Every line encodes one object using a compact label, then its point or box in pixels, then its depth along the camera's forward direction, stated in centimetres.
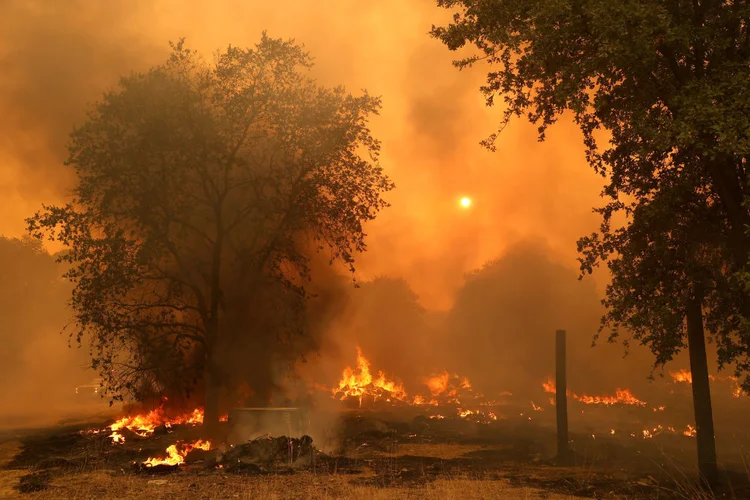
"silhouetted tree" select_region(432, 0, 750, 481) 1151
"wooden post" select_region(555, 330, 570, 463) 1947
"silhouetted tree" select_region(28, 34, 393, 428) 2211
